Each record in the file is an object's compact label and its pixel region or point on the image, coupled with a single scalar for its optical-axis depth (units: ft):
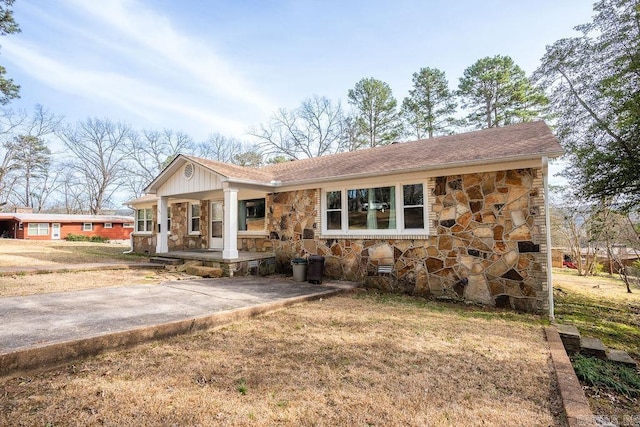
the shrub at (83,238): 94.53
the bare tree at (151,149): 121.90
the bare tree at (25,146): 101.19
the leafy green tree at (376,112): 79.56
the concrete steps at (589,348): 14.63
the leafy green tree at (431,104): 76.48
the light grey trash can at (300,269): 28.71
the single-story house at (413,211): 21.40
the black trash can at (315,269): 27.30
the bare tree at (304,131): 87.61
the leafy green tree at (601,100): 23.81
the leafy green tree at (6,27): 28.94
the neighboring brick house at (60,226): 99.19
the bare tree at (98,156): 118.93
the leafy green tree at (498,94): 64.59
